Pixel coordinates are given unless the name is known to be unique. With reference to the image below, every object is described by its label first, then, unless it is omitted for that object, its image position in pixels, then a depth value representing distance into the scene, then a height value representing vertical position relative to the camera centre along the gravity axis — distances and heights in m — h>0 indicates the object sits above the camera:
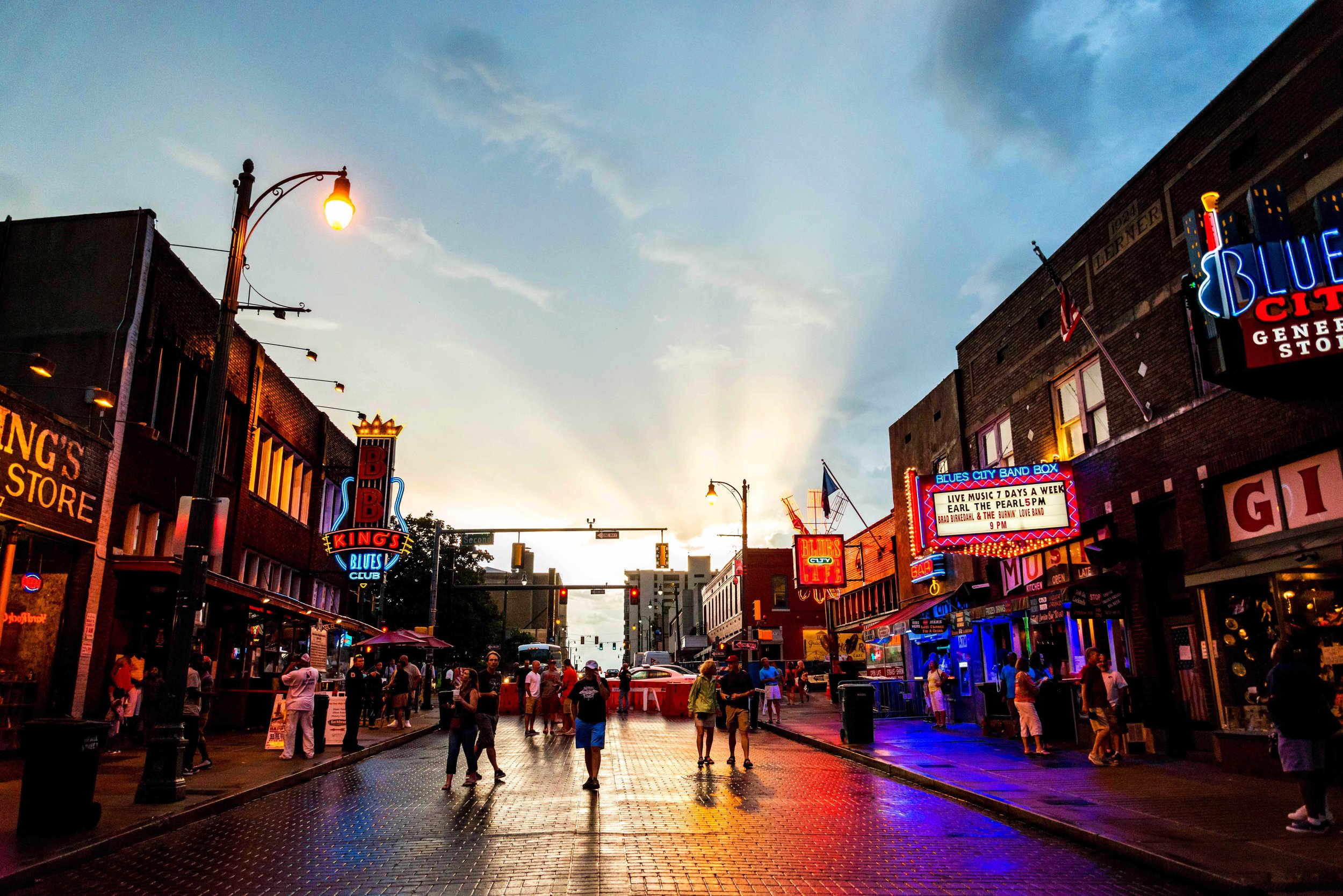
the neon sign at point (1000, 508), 19.33 +3.49
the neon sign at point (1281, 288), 11.48 +4.84
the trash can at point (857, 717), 18.94 -0.75
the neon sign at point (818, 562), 37.22 +4.60
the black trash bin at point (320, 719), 18.06 -0.70
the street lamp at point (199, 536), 11.27 +1.89
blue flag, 35.56 +7.33
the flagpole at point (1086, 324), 16.92 +6.58
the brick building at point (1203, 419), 12.59 +4.00
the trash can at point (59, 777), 9.07 -0.89
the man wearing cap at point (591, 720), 12.70 -0.52
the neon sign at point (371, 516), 30.03 +5.50
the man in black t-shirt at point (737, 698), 16.38 -0.32
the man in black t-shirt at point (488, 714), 13.88 -0.48
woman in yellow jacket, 16.39 -0.43
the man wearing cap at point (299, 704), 17.14 -0.38
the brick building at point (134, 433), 17.55 +5.39
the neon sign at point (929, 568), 28.11 +3.33
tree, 48.56 +4.65
